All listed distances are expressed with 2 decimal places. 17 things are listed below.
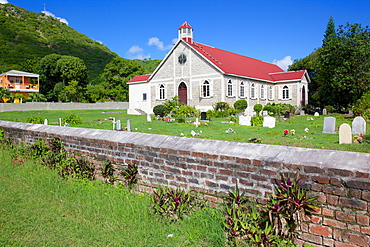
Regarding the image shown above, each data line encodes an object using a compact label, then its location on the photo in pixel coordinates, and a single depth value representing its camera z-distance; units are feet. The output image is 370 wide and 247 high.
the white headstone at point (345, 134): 27.17
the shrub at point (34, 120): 52.39
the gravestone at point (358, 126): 33.30
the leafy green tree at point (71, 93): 179.22
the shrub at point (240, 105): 94.53
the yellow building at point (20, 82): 179.63
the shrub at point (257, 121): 52.27
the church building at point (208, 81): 96.43
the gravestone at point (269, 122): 47.98
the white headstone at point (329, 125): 37.35
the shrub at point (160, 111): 81.77
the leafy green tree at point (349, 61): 84.23
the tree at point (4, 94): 132.46
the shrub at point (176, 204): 14.89
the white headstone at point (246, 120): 53.11
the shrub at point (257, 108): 97.19
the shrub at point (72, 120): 59.98
